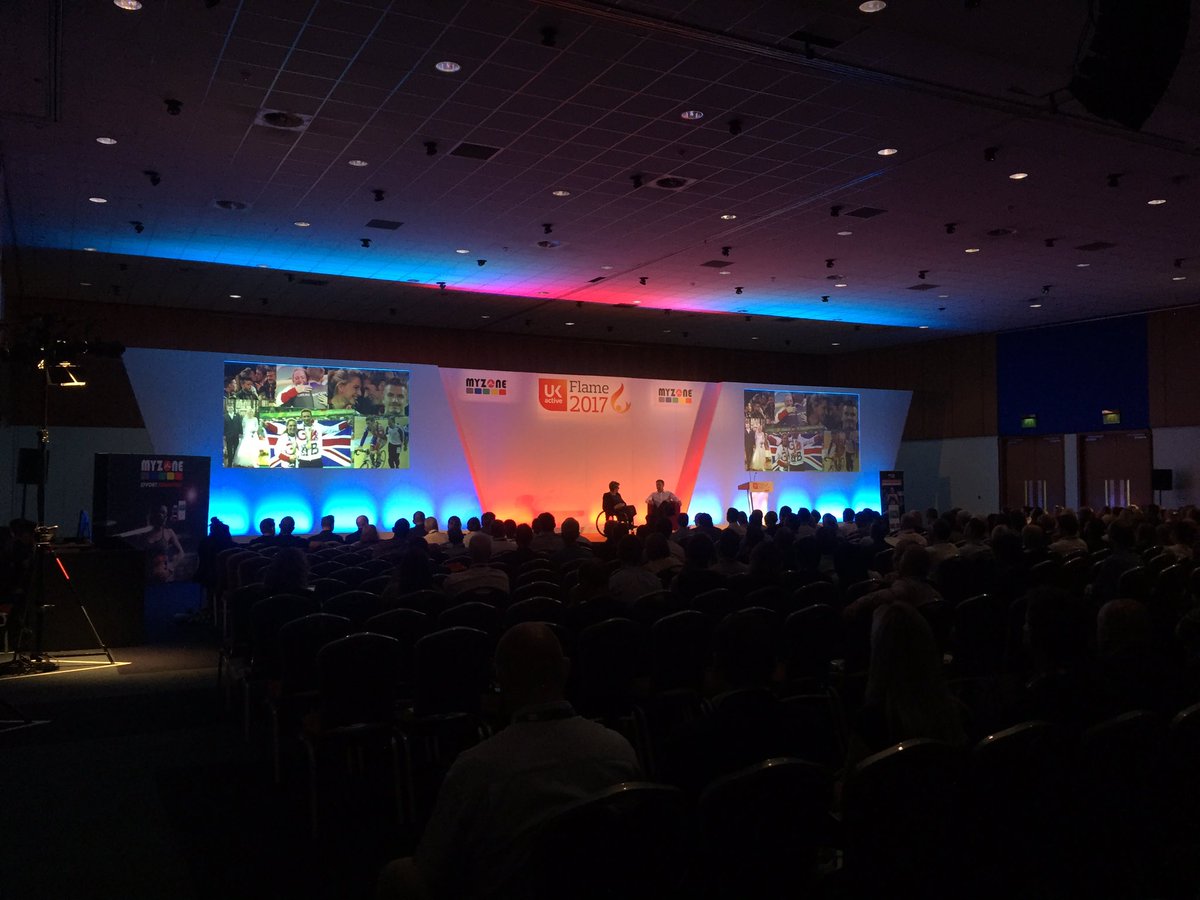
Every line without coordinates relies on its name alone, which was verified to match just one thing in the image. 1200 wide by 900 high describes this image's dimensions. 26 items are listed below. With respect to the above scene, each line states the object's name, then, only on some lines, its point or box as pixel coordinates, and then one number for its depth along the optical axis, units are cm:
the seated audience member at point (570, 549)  837
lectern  2088
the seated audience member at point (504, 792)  216
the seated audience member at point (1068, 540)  881
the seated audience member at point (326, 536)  1302
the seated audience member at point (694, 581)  645
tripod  836
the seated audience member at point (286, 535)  1062
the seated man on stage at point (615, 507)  1840
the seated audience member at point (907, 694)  310
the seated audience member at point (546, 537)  946
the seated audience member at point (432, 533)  1405
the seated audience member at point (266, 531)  1206
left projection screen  1683
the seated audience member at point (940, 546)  830
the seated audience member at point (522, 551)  852
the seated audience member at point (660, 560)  755
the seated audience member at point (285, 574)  678
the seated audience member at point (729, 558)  753
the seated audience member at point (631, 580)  644
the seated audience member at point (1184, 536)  864
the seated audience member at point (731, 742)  265
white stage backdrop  1656
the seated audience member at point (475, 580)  661
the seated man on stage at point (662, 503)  1764
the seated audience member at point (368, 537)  1165
